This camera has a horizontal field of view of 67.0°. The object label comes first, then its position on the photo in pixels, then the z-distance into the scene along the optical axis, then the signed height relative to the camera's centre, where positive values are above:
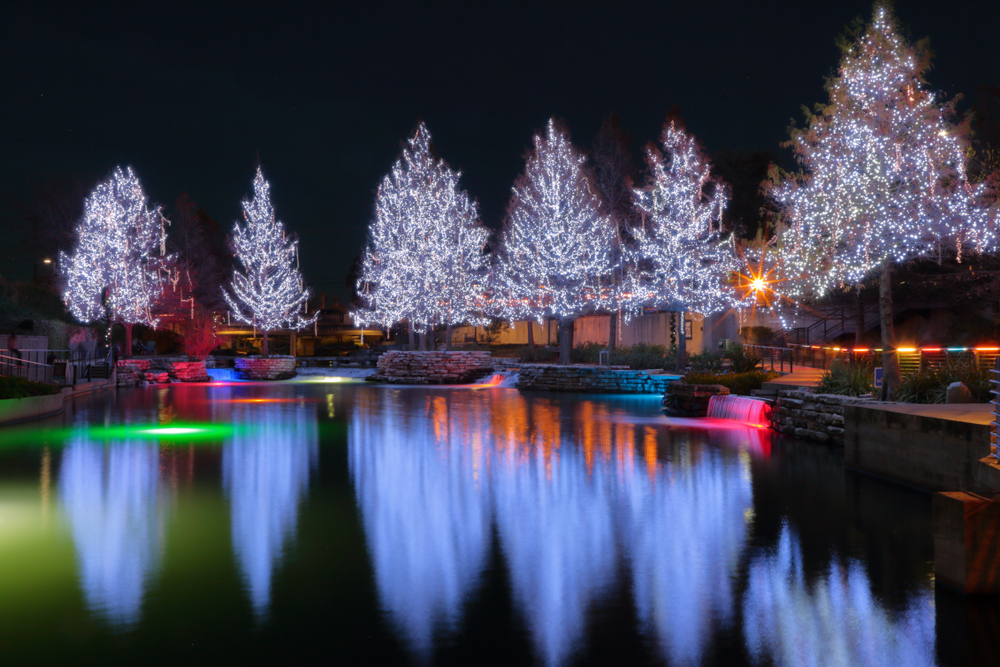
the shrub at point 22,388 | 16.55 -0.69
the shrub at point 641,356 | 26.95 +0.02
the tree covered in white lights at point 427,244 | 30.12 +4.61
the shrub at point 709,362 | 22.86 -0.17
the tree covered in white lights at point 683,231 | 24.69 +4.14
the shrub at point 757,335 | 28.73 +0.82
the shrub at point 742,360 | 20.72 -0.10
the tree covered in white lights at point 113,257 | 35.50 +4.80
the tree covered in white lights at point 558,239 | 27.52 +4.35
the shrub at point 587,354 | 30.75 +0.12
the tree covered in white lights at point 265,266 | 37.44 +4.68
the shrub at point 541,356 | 31.60 +0.04
